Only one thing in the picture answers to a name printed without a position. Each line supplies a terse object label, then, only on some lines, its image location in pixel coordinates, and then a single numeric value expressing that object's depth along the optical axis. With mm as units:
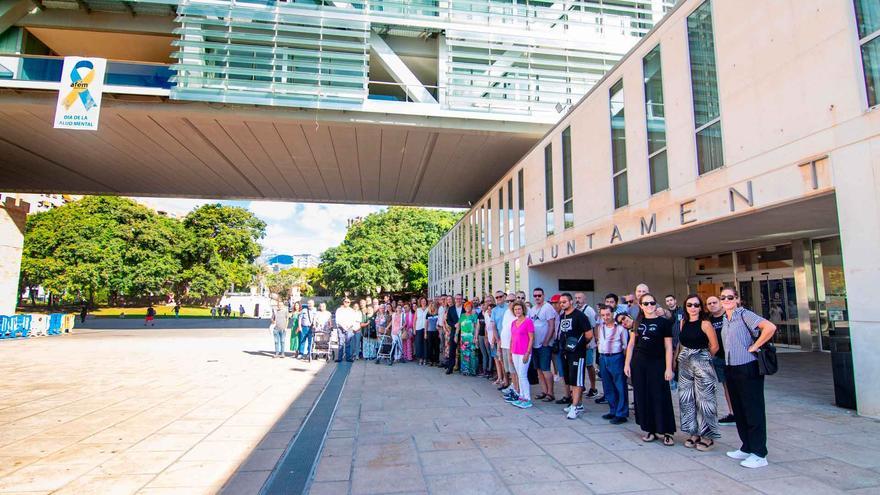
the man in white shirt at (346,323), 12492
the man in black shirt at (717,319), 5367
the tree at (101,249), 37719
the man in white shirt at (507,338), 7250
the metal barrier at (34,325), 19172
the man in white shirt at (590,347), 7375
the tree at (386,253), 41375
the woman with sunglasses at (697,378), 4734
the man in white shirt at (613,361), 5938
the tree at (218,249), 43875
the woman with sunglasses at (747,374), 4199
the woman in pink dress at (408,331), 12765
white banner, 13641
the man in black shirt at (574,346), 6199
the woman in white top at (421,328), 12234
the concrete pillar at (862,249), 5441
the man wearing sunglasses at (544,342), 7039
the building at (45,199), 56953
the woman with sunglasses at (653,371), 4934
